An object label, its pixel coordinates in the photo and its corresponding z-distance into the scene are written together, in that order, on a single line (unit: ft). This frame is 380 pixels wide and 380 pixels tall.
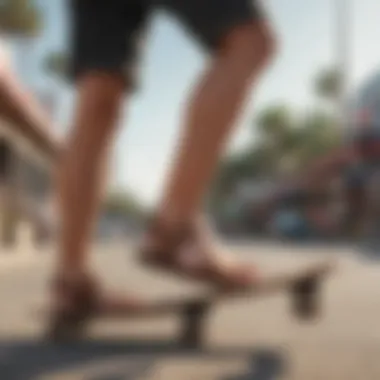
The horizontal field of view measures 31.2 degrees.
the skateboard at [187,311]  4.15
